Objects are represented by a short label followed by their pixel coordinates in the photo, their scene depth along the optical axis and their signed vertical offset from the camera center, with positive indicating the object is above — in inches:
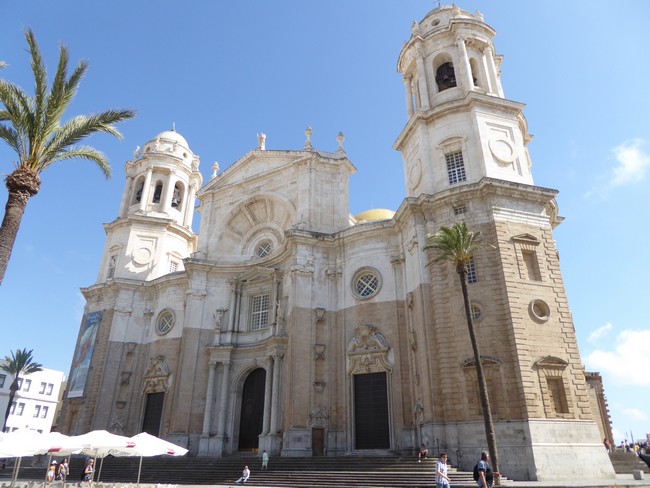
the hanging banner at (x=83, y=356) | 1386.6 +262.8
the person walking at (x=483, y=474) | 546.6 -26.5
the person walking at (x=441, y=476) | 537.0 -26.8
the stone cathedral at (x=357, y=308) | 841.5 +311.1
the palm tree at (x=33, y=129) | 561.9 +371.3
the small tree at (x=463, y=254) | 725.9 +305.8
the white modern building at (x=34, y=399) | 2588.6 +270.4
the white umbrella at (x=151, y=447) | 634.8 +5.1
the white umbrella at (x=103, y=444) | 617.7 +8.7
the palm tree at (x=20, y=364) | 1847.9 +312.9
